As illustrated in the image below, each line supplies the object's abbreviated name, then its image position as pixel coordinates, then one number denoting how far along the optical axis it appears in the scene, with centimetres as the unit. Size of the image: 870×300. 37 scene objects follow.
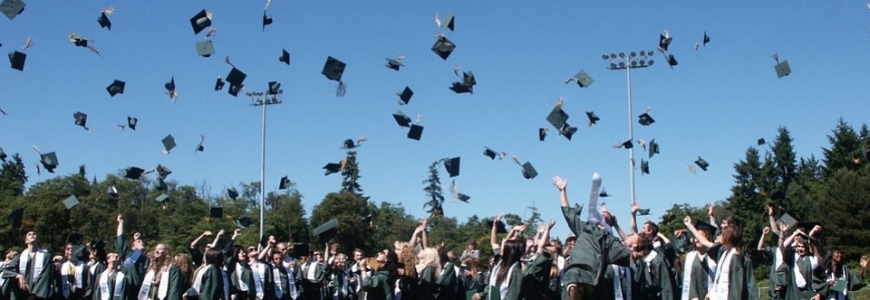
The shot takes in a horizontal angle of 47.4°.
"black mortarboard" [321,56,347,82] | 1557
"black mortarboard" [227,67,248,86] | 1662
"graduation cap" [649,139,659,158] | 1919
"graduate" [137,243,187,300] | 1155
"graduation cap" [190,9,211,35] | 1515
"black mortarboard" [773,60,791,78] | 1678
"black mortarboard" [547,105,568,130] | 1689
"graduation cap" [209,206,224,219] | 1716
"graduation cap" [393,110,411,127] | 1734
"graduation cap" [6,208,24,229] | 1695
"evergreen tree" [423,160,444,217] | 8857
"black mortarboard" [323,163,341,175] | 1834
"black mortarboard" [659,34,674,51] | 1746
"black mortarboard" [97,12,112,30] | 1470
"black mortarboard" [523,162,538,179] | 1745
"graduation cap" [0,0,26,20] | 1360
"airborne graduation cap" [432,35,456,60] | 1541
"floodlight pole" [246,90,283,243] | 3915
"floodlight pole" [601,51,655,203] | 3656
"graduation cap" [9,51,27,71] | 1603
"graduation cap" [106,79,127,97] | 1758
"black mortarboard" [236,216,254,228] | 1722
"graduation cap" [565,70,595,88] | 1779
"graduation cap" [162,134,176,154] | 1806
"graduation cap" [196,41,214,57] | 1596
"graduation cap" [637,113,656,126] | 2010
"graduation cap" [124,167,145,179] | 1777
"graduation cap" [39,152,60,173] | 1714
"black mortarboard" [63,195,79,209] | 1670
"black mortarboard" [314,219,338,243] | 1401
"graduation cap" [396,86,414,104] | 1702
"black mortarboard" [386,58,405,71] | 1548
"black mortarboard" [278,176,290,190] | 2023
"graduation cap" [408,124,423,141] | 1742
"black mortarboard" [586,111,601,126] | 1889
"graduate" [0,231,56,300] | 1418
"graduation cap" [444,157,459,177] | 1739
